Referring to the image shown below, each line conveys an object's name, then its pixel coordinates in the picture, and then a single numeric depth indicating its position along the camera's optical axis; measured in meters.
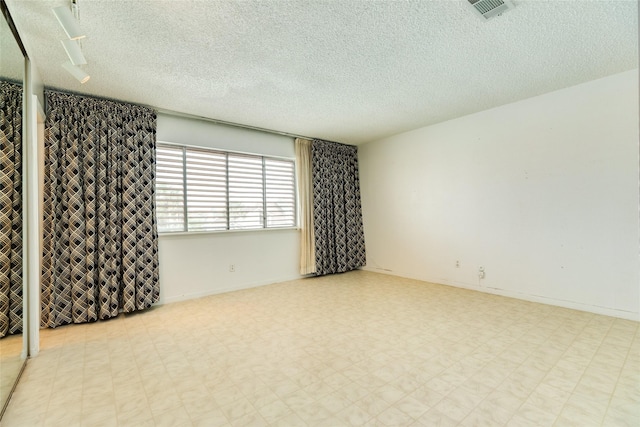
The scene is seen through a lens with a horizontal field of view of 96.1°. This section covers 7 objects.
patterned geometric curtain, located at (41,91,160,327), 2.89
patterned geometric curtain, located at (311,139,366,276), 4.95
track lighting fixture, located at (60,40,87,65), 1.89
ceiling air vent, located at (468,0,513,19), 1.83
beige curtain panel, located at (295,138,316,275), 4.82
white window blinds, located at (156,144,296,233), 3.69
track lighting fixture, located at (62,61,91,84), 2.03
